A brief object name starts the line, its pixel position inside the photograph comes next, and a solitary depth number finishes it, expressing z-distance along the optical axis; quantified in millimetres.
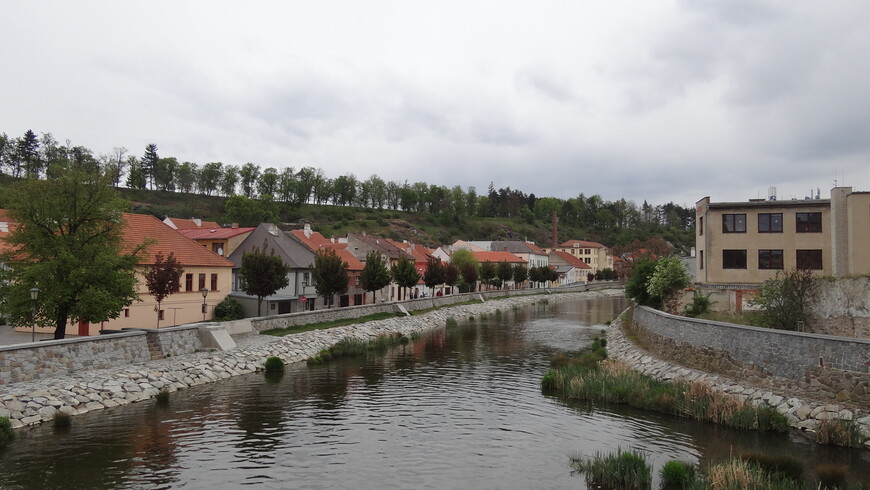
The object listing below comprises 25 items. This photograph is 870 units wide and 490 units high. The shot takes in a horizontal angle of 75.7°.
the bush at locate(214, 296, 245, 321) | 41406
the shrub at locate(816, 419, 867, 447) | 16328
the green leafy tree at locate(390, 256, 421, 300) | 59812
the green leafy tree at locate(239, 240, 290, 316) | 38781
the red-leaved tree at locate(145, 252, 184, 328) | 31922
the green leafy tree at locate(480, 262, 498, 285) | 89000
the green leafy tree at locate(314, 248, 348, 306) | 46031
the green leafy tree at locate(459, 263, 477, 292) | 82500
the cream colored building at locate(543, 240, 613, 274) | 161750
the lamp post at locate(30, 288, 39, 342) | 21812
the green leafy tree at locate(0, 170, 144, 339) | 23766
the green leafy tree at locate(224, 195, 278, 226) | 117375
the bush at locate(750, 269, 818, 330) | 24406
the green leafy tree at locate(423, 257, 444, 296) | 67188
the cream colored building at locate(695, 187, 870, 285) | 33188
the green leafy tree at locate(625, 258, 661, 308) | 39188
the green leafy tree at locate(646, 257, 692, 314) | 36000
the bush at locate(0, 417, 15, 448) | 16297
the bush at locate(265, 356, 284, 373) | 29312
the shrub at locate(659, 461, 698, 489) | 13836
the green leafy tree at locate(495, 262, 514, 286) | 92438
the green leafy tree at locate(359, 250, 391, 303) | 52469
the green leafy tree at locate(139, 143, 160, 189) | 142750
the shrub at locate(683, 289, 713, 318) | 33719
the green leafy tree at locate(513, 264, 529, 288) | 99538
